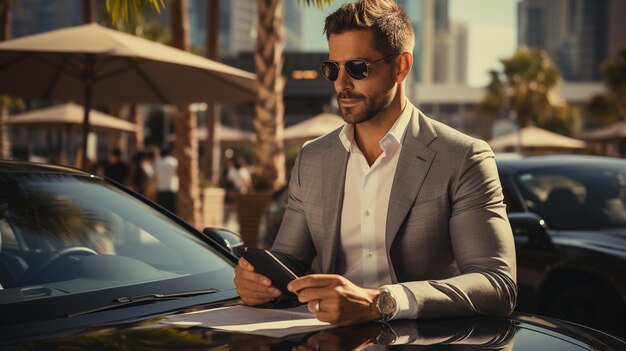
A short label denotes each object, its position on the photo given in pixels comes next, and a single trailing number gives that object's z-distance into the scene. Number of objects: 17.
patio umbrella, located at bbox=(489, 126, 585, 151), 29.77
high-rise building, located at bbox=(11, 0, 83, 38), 122.06
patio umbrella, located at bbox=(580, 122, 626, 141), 30.82
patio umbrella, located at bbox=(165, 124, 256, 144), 34.75
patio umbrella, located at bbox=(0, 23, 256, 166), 7.93
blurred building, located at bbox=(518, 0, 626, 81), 192.62
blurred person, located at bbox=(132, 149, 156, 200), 15.12
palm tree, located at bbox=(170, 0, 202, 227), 15.71
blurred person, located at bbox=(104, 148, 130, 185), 14.39
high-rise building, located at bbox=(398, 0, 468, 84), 41.36
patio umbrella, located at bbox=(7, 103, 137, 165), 20.53
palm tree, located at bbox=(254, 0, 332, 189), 14.34
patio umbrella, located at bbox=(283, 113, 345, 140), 21.93
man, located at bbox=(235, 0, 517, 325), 2.60
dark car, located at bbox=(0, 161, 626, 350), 2.24
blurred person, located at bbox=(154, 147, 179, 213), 14.90
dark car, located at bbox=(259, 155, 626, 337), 5.14
